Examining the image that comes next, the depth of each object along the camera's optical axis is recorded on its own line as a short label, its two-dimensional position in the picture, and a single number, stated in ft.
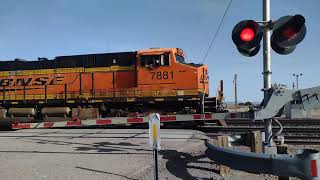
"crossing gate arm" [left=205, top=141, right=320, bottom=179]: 11.41
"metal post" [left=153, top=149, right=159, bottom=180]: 14.44
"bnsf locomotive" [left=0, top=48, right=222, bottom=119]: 43.04
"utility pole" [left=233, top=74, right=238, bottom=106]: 131.48
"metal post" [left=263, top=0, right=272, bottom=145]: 15.07
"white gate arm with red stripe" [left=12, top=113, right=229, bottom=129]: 22.27
